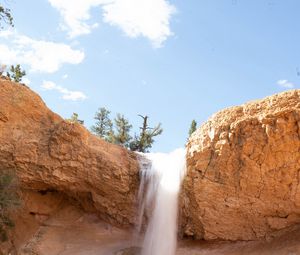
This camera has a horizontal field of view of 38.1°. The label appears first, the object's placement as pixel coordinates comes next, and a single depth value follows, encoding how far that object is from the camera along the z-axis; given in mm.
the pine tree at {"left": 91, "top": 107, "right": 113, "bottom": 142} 28891
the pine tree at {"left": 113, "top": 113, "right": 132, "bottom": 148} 26562
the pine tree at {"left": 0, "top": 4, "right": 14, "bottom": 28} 17022
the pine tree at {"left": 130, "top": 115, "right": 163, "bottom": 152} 26062
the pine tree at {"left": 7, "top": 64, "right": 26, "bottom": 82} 24453
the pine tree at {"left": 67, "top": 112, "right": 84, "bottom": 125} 24619
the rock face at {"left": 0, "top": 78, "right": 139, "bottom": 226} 14133
